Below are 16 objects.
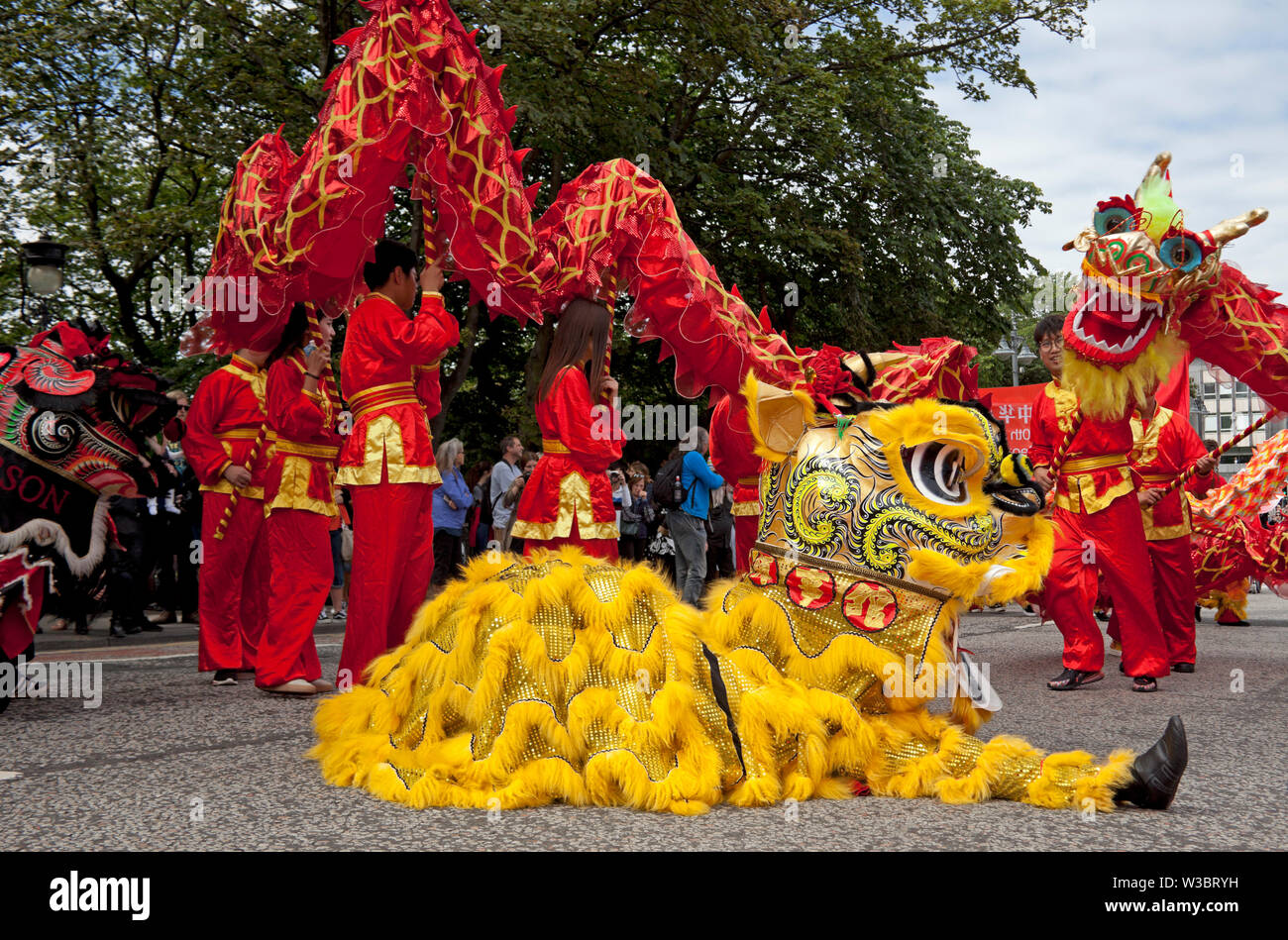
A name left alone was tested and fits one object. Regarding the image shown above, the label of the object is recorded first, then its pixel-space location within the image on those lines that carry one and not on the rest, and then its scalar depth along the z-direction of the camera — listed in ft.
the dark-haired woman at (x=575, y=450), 17.42
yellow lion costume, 8.90
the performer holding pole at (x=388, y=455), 14.35
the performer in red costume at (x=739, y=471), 21.38
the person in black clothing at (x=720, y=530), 37.45
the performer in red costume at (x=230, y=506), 18.15
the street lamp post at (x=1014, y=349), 66.45
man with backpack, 30.81
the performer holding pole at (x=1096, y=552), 17.61
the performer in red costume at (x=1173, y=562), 20.10
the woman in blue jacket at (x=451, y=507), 32.32
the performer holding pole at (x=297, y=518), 16.38
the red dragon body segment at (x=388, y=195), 13.84
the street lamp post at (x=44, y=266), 25.46
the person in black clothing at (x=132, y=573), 20.04
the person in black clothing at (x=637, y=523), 38.96
